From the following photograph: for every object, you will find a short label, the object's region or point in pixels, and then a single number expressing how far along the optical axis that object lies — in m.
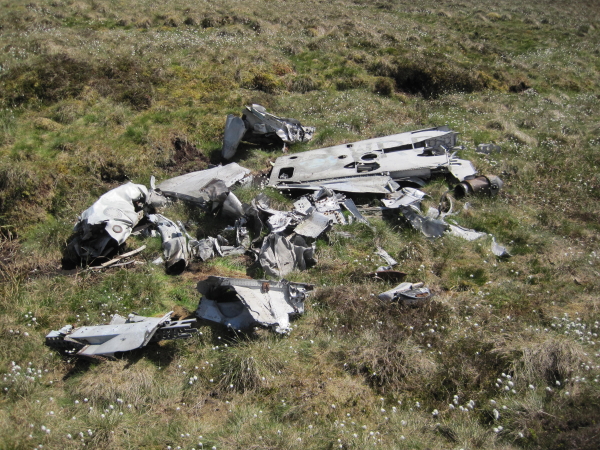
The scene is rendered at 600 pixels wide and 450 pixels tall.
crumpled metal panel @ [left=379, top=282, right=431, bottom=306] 5.64
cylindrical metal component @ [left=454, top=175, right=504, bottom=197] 8.30
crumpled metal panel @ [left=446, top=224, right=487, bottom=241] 7.14
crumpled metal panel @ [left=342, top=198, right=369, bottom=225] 7.28
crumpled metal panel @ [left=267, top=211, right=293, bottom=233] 6.74
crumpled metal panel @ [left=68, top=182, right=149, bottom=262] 6.29
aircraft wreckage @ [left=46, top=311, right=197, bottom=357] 4.71
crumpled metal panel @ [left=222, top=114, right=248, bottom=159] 9.08
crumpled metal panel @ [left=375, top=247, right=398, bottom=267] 6.48
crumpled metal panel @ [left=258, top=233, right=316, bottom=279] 6.22
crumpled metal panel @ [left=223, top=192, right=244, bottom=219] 7.08
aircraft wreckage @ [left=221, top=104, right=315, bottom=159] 9.10
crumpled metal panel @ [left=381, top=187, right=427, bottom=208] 7.50
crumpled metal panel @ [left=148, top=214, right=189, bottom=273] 6.34
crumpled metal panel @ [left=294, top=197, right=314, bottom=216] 7.25
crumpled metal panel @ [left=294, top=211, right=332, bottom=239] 6.74
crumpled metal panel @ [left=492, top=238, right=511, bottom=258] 6.82
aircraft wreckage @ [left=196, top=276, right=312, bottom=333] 5.16
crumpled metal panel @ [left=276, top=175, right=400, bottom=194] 7.88
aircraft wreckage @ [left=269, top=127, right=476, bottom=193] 8.14
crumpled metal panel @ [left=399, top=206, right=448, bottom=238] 7.09
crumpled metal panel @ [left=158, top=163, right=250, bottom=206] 7.24
